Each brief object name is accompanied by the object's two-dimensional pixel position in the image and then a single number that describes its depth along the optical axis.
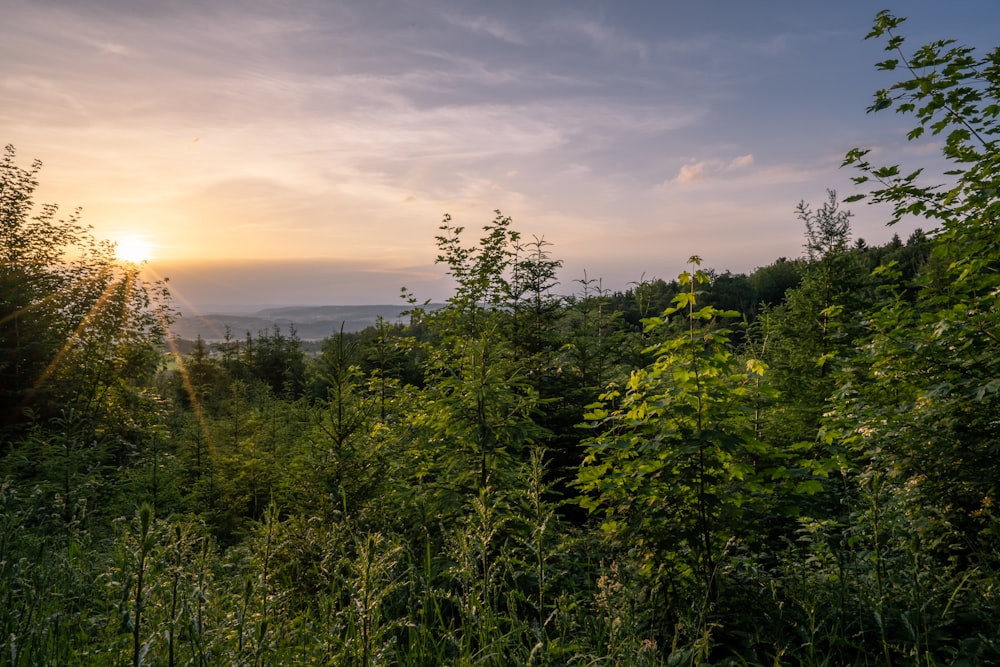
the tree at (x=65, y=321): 12.08
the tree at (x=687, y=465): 3.93
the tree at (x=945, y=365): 4.36
